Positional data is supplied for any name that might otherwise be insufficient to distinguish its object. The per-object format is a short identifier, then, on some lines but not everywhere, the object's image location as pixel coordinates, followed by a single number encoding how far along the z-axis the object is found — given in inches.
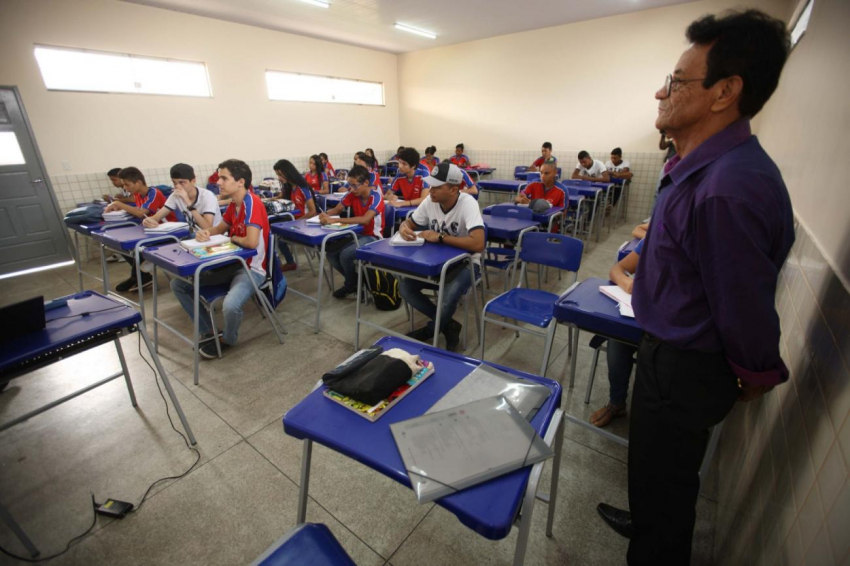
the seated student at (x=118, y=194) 192.3
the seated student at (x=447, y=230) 100.7
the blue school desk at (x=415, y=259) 87.8
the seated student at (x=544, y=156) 273.1
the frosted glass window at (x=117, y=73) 191.9
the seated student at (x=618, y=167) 259.1
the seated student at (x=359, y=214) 137.2
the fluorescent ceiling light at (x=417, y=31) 266.8
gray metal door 184.2
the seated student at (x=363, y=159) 248.3
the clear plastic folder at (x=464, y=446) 30.8
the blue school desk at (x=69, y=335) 51.9
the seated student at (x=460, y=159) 330.3
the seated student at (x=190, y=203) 128.0
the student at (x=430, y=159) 297.9
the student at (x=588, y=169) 255.1
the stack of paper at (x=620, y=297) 56.0
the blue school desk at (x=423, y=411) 29.1
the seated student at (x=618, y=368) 65.6
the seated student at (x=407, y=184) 182.7
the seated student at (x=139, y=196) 149.2
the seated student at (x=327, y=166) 274.2
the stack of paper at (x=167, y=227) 124.3
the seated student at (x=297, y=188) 165.9
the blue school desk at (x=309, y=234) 117.6
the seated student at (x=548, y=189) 167.2
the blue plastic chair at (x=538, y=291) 85.6
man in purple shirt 31.2
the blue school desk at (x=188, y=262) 90.0
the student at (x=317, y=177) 237.0
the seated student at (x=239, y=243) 103.4
